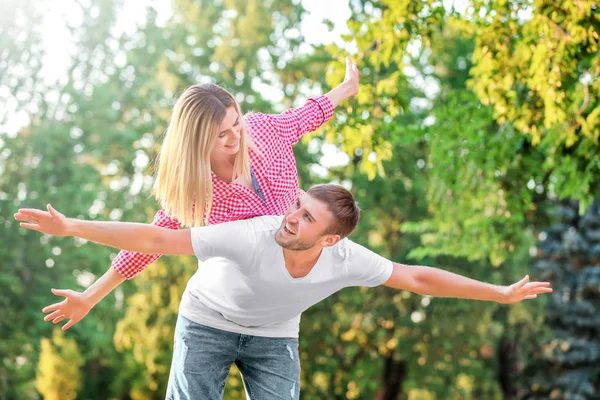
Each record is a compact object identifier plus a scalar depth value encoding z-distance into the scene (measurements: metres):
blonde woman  3.63
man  3.57
